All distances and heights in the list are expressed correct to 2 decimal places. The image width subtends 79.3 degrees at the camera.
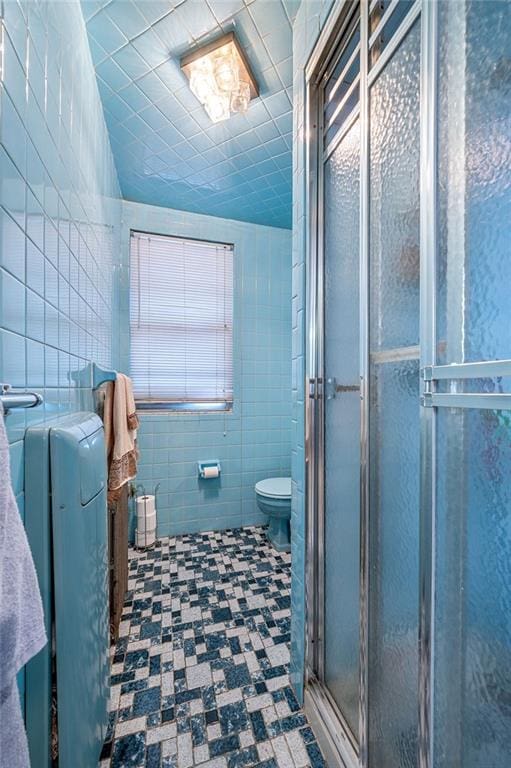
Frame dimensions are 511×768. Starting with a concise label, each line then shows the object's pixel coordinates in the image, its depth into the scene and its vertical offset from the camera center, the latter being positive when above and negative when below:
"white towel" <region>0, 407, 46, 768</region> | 0.43 -0.35
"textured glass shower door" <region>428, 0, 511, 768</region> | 0.52 -0.01
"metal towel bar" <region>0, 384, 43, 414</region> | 0.52 -0.03
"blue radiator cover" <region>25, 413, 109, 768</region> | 0.66 -0.46
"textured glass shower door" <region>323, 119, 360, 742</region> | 0.96 -0.14
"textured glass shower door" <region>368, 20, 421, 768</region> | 0.69 -0.06
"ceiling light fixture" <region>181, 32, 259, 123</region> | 1.28 +1.38
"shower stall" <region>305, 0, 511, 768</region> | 0.53 -0.01
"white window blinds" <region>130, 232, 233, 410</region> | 2.38 +0.51
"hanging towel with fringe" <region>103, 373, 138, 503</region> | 1.45 -0.23
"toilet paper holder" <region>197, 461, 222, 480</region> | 2.40 -0.63
